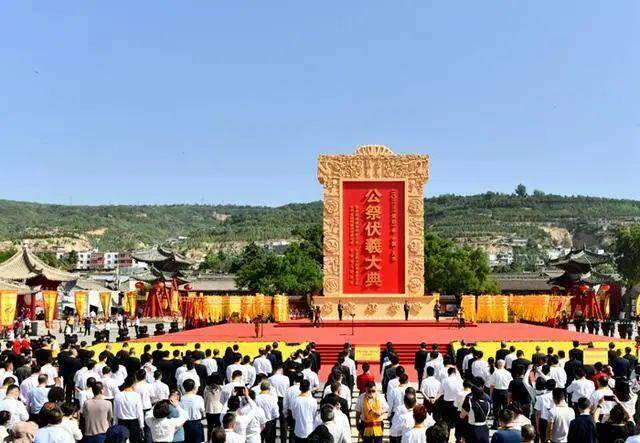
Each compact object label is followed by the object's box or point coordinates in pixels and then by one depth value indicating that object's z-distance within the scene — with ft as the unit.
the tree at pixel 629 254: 145.18
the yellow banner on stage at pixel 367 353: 47.01
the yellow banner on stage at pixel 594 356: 44.78
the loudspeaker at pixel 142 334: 68.28
